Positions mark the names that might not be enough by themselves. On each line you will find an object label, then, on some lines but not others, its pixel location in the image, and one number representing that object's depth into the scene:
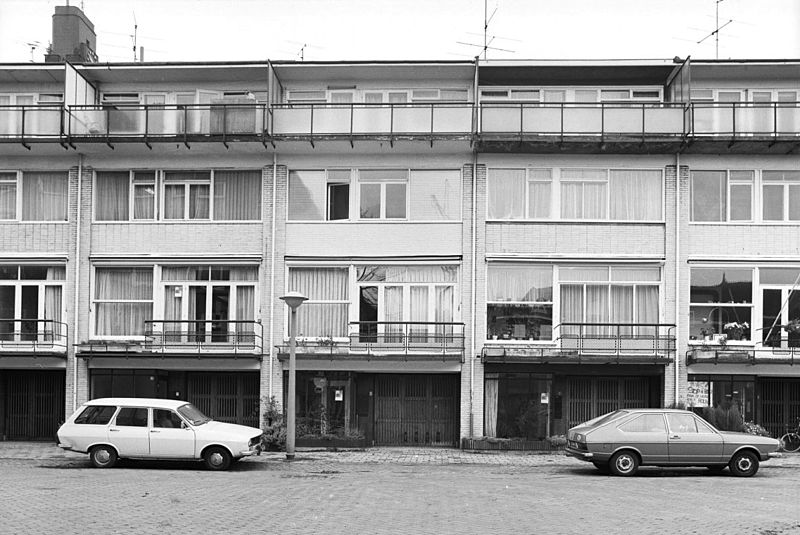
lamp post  22.98
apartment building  26.64
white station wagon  20.73
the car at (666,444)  20.20
